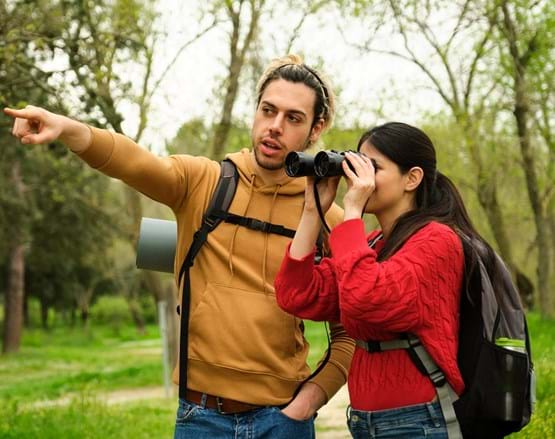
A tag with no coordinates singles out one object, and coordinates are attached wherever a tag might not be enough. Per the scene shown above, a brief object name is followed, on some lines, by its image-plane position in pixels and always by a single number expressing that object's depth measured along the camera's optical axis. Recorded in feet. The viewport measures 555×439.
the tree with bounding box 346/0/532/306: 47.29
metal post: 43.80
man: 9.77
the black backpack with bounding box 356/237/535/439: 8.38
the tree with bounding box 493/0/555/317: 48.14
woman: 8.41
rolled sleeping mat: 11.06
